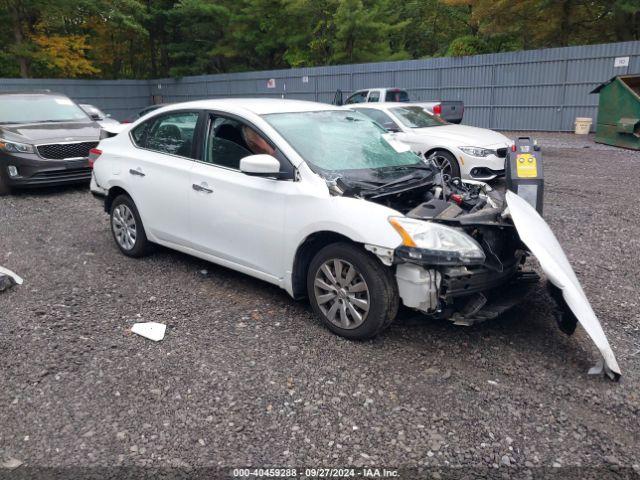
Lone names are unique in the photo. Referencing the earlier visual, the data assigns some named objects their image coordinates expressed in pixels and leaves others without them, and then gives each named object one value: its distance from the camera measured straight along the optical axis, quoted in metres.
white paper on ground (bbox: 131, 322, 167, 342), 4.21
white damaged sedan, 3.67
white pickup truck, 14.72
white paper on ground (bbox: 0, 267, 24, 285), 5.24
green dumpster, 13.36
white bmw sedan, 9.08
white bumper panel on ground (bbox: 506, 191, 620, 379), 3.47
